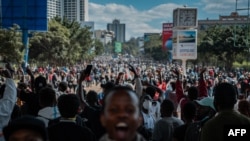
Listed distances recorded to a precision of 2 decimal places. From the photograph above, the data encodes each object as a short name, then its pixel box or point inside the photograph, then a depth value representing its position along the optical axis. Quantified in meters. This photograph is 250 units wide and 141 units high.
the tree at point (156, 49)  110.25
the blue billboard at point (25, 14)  37.75
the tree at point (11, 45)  36.69
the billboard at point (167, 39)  59.40
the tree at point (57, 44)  50.94
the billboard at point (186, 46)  35.06
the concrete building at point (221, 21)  139.35
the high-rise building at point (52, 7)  102.88
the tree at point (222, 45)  53.66
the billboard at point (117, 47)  156.88
